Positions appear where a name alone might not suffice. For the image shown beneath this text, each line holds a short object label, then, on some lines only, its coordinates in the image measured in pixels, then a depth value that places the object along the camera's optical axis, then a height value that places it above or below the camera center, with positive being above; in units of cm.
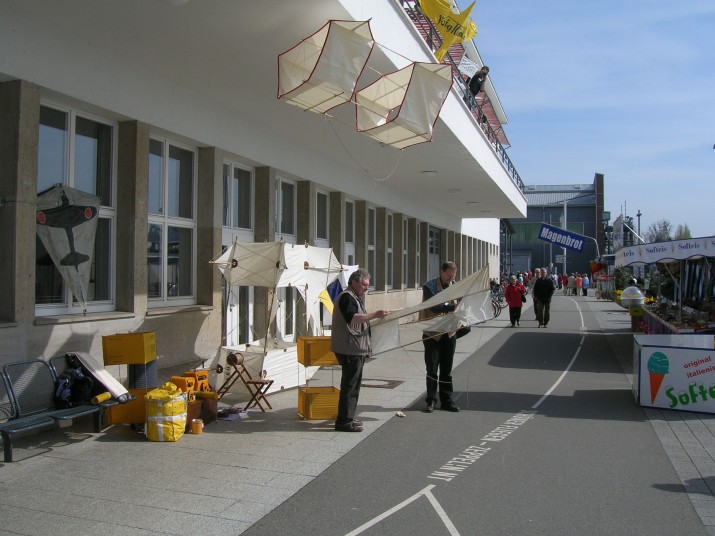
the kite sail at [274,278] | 912 -3
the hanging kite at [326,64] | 768 +263
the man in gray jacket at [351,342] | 726 -73
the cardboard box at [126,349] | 746 -85
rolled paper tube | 674 -128
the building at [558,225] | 7756 +633
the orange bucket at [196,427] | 721 -168
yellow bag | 681 -147
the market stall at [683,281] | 1129 -1
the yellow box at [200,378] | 781 -125
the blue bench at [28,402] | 599 -129
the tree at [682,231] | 9256 +750
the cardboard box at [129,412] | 714 -151
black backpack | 673 -118
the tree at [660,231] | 9150 +724
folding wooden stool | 831 -139
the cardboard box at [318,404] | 781 -153
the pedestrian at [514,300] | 2114 -69
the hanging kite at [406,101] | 871 +244
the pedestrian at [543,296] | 2088 -55
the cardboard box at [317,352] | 805 -93
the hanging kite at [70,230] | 793 +55
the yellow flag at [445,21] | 1378 +548
